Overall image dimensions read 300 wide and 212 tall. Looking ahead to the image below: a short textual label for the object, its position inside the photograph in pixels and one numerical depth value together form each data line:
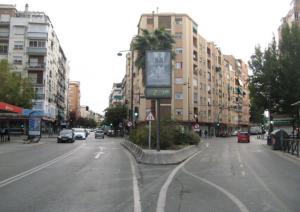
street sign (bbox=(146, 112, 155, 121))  15.09
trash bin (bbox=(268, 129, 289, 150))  20.50
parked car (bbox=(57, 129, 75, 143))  27.84
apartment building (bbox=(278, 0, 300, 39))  42.51
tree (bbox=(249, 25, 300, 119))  23.79
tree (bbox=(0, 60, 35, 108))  32.19
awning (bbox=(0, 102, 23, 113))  22.22
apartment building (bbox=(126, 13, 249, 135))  48.56
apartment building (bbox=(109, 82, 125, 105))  95.15
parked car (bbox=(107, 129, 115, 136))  56.63
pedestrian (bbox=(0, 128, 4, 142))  27.82
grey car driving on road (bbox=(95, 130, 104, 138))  42.33
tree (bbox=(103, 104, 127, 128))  56.25
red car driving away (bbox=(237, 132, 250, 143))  33.29
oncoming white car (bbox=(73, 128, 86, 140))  36.70
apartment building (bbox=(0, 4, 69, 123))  47.95
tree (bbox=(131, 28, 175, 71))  28.35
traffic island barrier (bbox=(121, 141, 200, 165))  11.84
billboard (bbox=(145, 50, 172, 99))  13.22
